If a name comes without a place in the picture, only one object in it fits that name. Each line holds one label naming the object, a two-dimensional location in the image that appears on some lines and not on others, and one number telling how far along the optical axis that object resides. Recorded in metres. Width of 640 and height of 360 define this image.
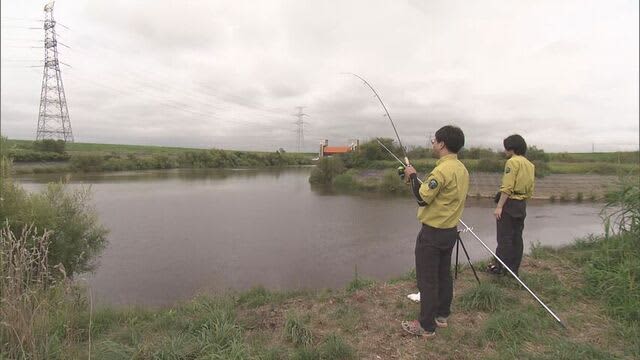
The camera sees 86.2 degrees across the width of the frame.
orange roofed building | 70.73
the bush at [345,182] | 37.09
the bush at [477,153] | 40.62
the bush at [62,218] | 7.29
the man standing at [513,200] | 4.00
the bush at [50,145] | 47.59
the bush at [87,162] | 48.19
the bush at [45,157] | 40.32
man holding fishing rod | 2.78
